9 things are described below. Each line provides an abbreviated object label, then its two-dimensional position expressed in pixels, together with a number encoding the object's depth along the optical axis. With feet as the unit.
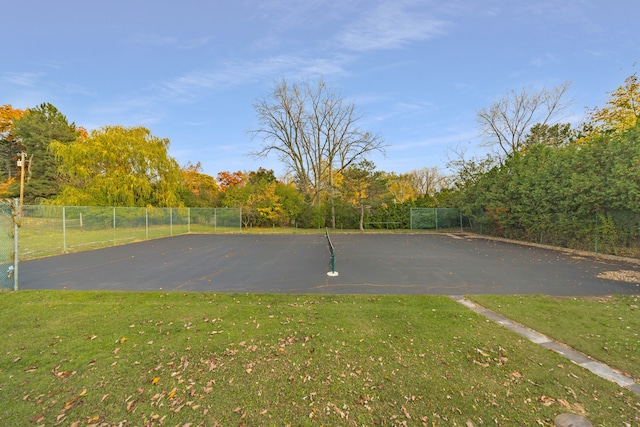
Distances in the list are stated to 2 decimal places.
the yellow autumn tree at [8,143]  96.23
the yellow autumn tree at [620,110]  53.88
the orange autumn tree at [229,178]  135.68
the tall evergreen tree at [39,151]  83.51
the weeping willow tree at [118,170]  62.34
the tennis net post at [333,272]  23.13
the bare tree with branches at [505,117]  80.59
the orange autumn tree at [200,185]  100.07
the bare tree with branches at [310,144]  95.96
